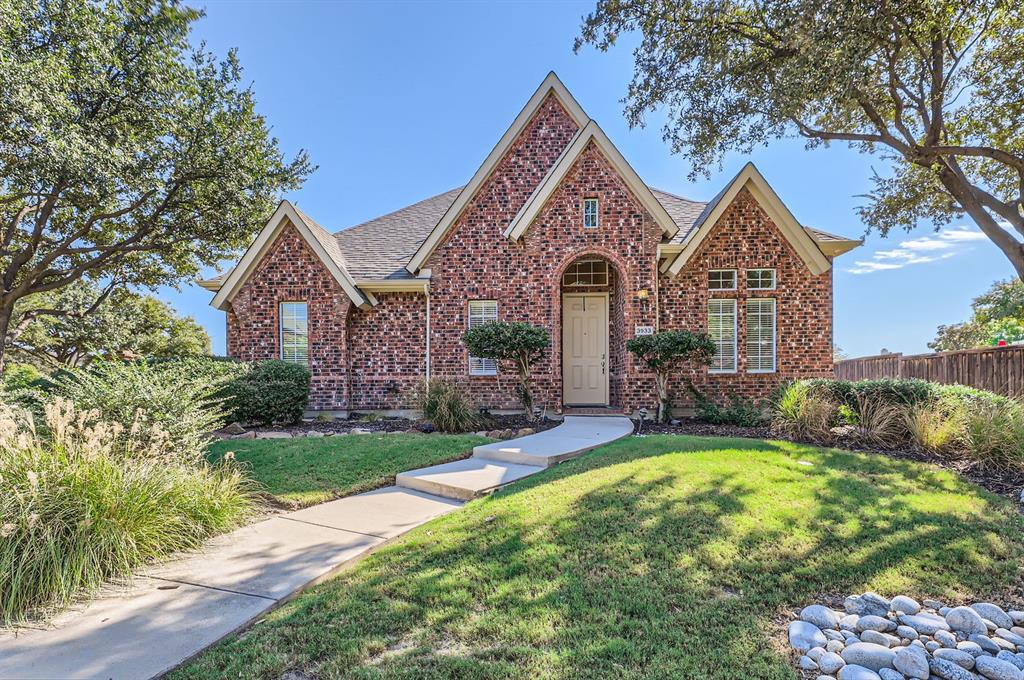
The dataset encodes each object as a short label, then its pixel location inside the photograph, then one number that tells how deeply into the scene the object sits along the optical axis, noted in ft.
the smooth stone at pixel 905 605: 10.28
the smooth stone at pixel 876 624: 9.57
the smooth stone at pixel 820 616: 9.75
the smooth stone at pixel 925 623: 9.66
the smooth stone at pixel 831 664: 8.37
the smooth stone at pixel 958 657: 8.63
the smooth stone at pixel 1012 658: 8.53
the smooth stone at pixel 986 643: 9.04
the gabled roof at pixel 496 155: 39.32
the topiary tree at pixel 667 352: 33.06
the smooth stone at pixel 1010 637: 9.30
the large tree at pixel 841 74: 26.37
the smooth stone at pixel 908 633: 9.43
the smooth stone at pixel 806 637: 9.02
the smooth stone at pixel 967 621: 9.64
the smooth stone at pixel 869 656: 8.59
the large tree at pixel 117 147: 32.76
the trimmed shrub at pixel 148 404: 18.85
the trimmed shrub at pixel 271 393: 33.01
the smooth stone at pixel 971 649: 8.86
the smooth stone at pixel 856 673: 8.14
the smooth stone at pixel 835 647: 8.91
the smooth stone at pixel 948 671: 8.15
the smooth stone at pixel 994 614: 9.95
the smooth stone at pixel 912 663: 8.27
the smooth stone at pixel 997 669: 8.22
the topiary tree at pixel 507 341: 32.96
